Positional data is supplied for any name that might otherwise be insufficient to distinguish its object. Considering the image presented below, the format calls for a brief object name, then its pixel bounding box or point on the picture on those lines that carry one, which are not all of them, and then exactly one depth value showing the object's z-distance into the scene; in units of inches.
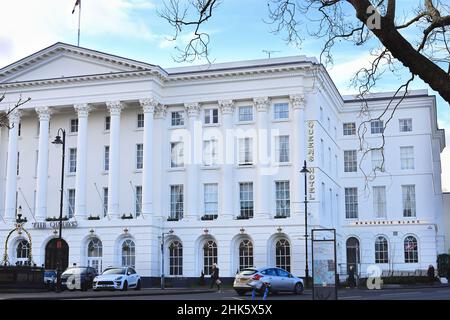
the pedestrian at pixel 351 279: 1754.3
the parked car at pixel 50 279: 1528.1
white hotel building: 1934.1
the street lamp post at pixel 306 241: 1674.3
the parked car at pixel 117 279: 1460.4
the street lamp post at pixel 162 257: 1804.4
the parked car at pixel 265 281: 1272.1
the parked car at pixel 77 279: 1571.1
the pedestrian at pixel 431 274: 1936.5
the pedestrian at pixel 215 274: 1609.6
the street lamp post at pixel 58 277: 1421.0
